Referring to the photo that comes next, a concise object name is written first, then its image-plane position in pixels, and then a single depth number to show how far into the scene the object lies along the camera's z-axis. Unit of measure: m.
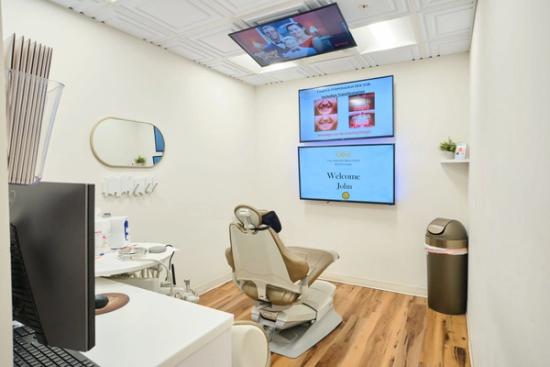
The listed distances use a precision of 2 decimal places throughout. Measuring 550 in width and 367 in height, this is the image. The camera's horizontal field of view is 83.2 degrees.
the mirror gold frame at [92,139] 2.41
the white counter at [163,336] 0.82
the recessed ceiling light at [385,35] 2.64
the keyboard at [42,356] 0.76
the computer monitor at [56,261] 0.60
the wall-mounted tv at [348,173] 3.42
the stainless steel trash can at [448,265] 2.79
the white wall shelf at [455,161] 2.85
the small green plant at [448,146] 3.06
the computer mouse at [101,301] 1.13
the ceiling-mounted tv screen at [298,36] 2.28
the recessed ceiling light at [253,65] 3.38
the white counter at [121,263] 1.61
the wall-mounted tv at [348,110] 3.42
